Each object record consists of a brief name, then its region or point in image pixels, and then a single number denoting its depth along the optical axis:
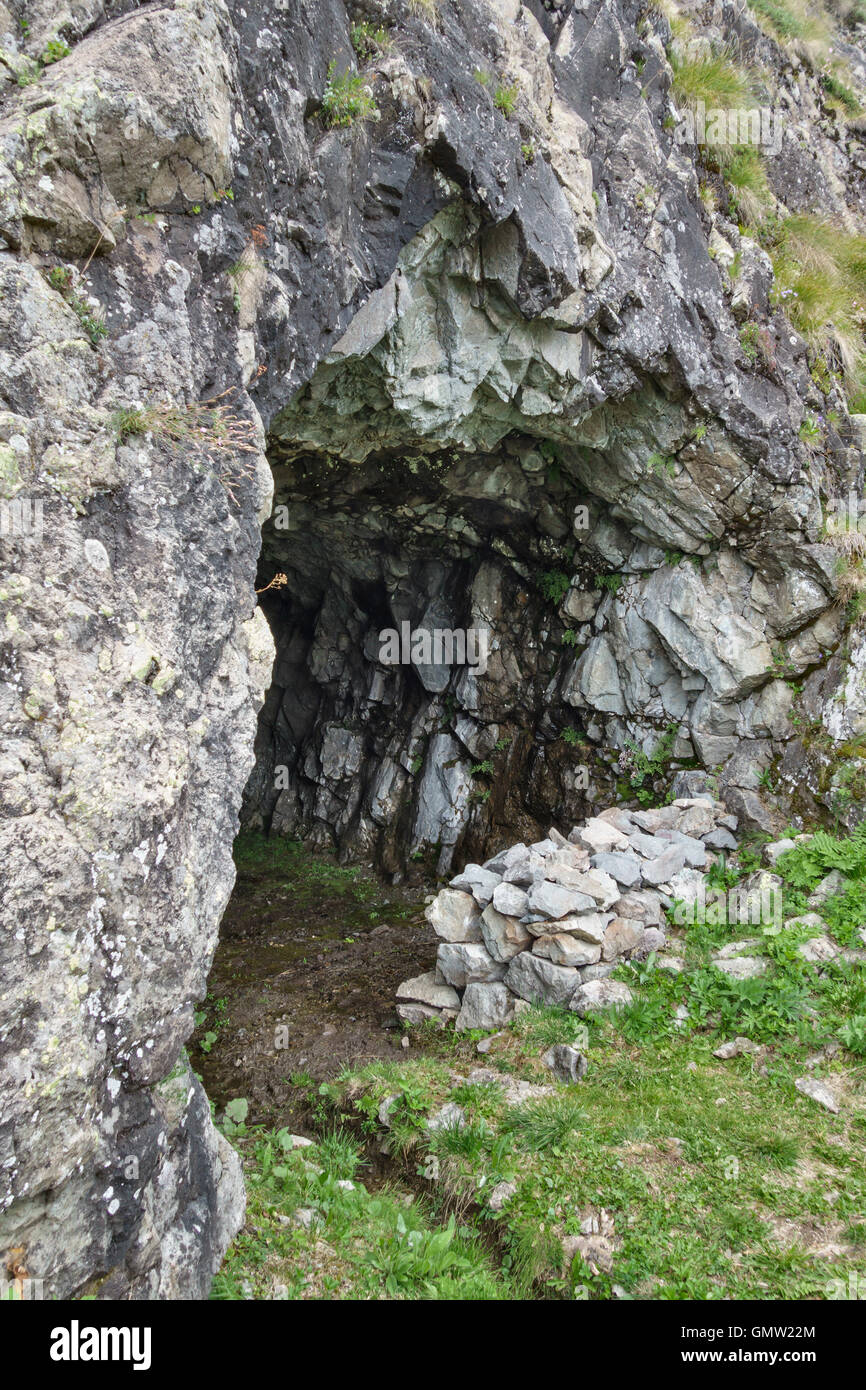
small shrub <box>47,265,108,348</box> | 3.79
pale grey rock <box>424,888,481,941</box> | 7.48
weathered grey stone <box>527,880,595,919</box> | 6.89
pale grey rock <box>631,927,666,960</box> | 7.03
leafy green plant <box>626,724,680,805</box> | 10.02
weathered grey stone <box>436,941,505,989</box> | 7.12
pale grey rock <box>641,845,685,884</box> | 7.81
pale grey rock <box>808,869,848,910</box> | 7.30
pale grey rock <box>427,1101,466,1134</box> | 5.45
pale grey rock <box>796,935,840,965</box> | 6.54
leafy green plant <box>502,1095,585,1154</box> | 5.13
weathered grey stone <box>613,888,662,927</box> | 7.32
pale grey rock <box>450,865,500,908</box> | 7.50
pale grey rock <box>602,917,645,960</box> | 6.98
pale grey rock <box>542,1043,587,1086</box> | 5.87
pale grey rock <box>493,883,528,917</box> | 7.11
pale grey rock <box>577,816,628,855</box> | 8.09
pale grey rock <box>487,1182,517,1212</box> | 4.75
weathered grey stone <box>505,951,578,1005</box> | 6.73
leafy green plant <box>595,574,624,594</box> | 10.68
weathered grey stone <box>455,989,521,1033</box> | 6.78
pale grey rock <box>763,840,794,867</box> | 8.01
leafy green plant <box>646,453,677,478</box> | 9.35
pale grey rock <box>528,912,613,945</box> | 6.85
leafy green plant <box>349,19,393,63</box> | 5.96
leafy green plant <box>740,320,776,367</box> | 8.94
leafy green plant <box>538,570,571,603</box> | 11.41
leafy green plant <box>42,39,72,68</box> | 3.98
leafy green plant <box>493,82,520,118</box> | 6.71
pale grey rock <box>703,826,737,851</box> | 8.55
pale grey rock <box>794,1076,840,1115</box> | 5.19
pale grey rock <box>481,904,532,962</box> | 7.08
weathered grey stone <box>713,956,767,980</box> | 6.55
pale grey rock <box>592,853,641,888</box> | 7.64
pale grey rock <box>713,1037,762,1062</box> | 5.86
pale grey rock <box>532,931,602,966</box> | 6.80
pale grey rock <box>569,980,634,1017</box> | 6.46
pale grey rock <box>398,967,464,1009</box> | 7.20
